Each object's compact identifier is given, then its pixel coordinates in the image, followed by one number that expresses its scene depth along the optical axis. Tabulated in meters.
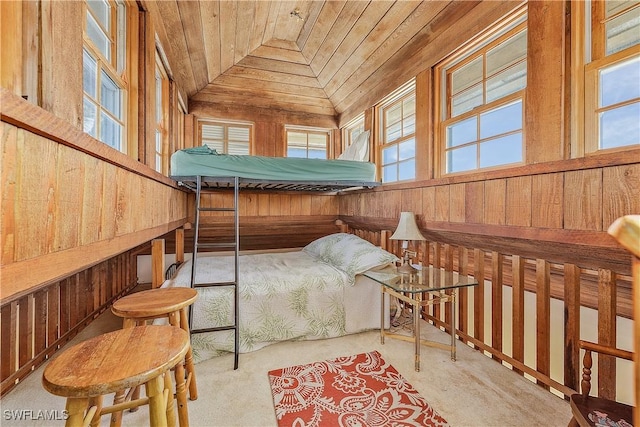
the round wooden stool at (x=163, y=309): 1.28
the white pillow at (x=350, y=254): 2.33
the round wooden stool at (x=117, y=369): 0.71
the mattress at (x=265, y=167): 2.29
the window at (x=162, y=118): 2.62
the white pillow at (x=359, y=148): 3.27
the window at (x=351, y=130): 3.82
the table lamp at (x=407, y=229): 2.42
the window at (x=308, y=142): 4.06
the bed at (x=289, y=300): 1.99
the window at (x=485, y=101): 1.88
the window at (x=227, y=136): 3.72
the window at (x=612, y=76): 1.37
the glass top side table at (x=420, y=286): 1.83
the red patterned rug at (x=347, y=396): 1.39
